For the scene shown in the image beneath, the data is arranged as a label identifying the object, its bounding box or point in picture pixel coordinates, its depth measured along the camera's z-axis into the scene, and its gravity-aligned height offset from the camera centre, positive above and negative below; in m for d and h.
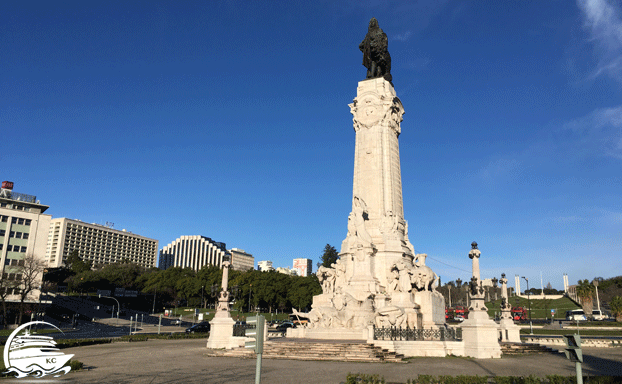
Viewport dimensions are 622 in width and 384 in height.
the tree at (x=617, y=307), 57.63 -0.07
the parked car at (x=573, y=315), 70.75 -1.61
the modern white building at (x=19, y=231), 66.78 +9.53
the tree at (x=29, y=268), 53.18 +2.97
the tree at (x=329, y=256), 86.42 +8.44
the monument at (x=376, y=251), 28.77 +3.65
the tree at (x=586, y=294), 76.56 +1.99
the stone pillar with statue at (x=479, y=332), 22.94 -1.53
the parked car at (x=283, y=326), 47.98 -3.11
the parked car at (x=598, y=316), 72.94 -1.67
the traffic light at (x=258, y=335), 7.94 -0.67
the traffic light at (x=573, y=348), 8.52 -0.83
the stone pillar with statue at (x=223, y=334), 27.00 -2.31
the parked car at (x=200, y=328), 43.95 -3.24
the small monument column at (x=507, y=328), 32.69 -1.78
